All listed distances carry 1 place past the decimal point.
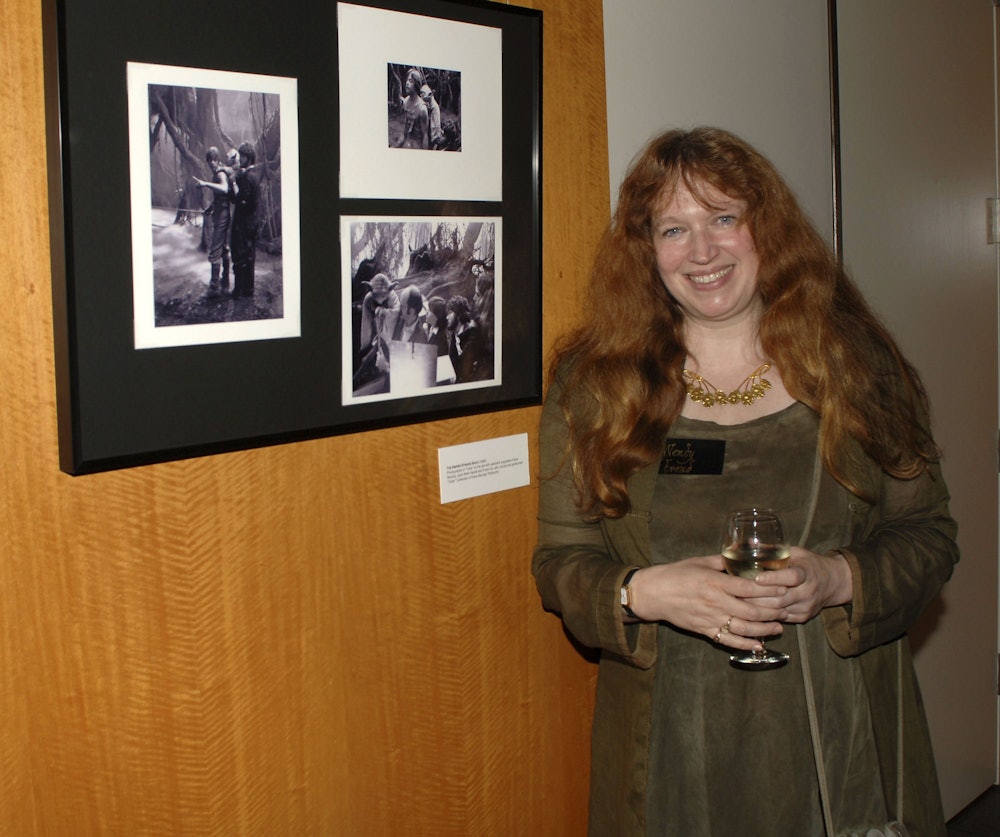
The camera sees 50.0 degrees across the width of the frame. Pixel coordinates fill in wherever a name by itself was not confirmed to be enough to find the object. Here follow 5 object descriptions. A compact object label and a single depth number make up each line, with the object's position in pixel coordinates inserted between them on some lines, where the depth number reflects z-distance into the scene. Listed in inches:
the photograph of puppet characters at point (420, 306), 70.5
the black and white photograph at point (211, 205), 58.1
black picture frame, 55.5
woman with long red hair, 78.7
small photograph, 70.6
